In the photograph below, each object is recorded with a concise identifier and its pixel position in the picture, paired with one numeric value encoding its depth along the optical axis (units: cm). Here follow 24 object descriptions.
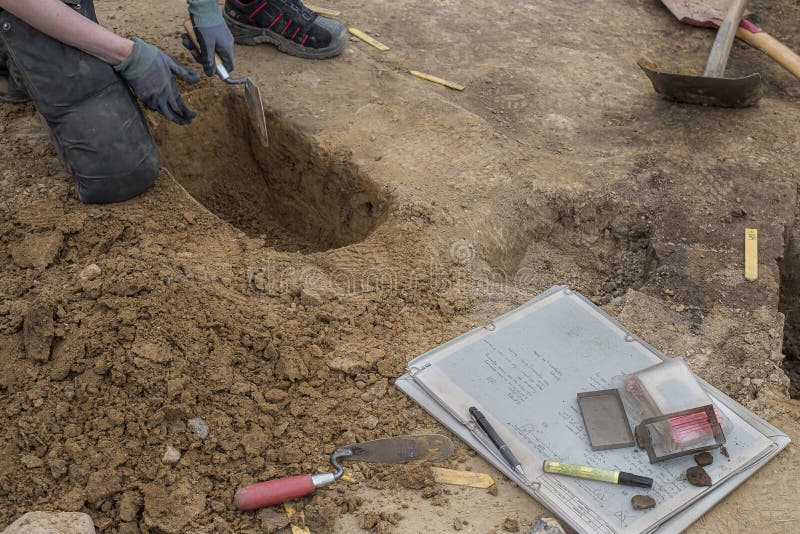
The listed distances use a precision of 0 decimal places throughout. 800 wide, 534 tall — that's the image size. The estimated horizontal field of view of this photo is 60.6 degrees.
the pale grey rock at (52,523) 185
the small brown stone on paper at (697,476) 211
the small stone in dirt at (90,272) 258
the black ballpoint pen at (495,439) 214
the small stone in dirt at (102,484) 203
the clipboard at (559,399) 206
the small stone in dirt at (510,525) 203
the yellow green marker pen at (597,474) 209
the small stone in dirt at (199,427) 222
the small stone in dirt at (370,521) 203
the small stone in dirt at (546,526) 198
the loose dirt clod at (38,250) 276
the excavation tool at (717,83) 379
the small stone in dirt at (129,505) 201
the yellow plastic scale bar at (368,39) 455
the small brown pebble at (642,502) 204
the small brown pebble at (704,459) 216
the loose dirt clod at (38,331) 234
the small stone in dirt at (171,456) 215
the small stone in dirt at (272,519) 202
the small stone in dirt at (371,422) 230
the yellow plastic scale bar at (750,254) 295
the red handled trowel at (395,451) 219
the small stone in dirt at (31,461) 209
